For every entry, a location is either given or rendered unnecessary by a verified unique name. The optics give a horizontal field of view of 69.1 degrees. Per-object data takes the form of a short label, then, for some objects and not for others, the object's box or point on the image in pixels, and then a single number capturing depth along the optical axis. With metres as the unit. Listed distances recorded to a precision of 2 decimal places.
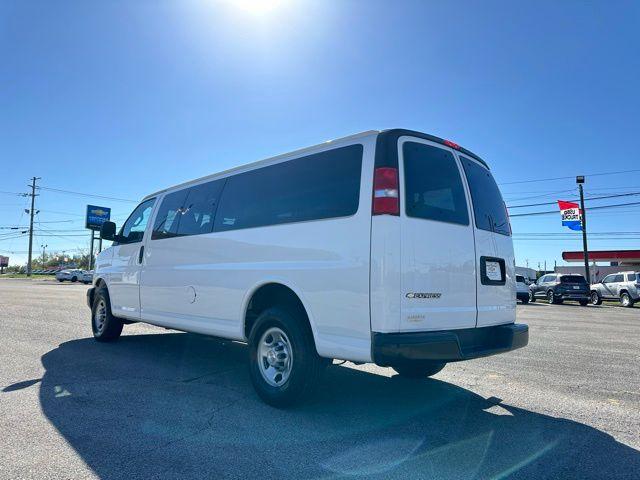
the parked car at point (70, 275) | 51.62
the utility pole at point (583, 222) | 30.84
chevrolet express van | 3.59
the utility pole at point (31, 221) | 71.56
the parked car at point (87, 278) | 45.15
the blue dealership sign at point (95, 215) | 65.62
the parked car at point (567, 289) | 25.34
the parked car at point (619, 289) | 23.33
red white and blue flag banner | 30.28
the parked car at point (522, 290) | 24.91
